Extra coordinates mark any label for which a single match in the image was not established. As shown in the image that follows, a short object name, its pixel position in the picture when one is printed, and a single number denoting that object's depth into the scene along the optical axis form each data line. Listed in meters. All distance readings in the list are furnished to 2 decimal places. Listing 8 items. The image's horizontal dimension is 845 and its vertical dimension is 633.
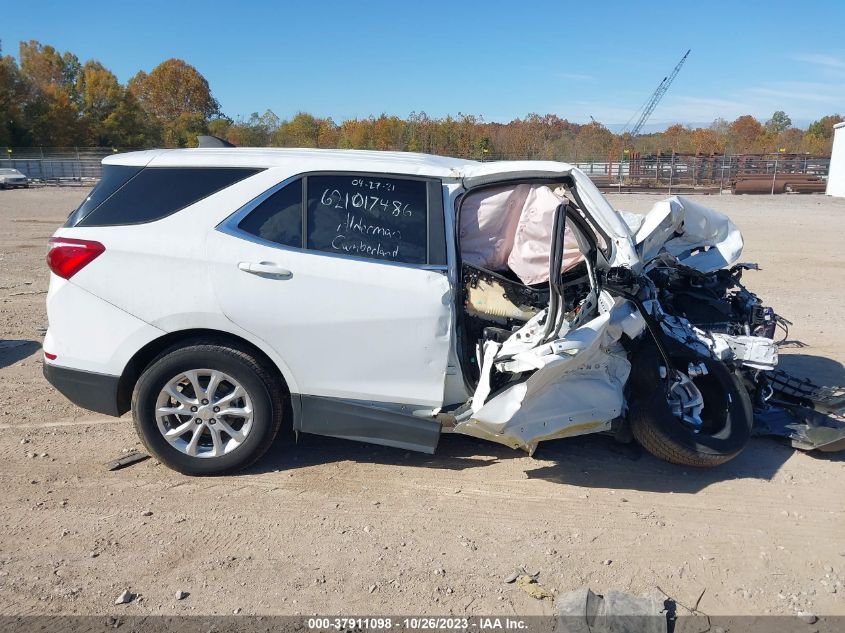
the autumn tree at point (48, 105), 63.81
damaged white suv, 3.86
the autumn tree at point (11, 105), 59.46
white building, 33.25
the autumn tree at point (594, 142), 49.78
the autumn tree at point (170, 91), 82.62
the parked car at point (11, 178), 35.94
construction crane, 77.78
